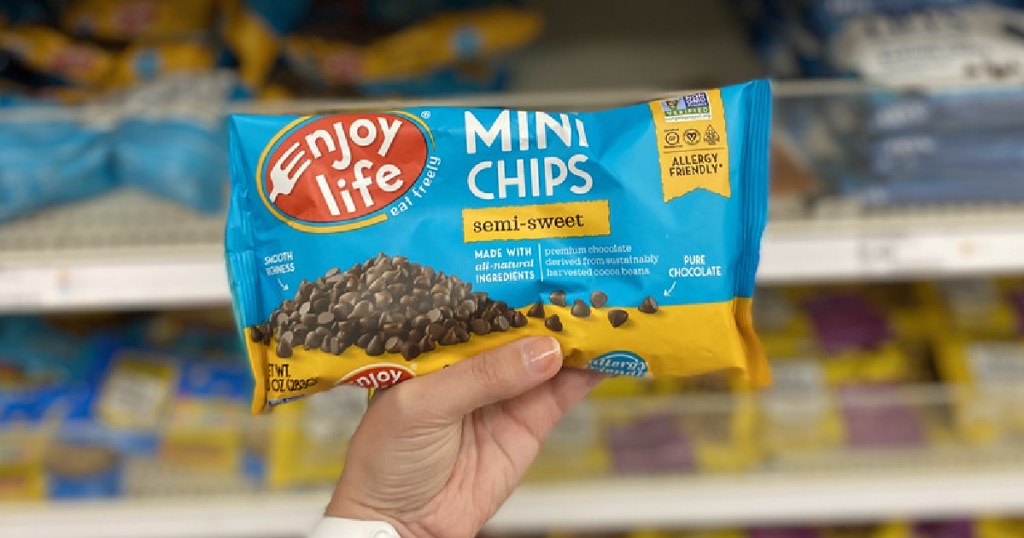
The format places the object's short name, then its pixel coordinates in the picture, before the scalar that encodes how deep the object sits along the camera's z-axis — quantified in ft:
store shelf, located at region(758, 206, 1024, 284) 2.97
